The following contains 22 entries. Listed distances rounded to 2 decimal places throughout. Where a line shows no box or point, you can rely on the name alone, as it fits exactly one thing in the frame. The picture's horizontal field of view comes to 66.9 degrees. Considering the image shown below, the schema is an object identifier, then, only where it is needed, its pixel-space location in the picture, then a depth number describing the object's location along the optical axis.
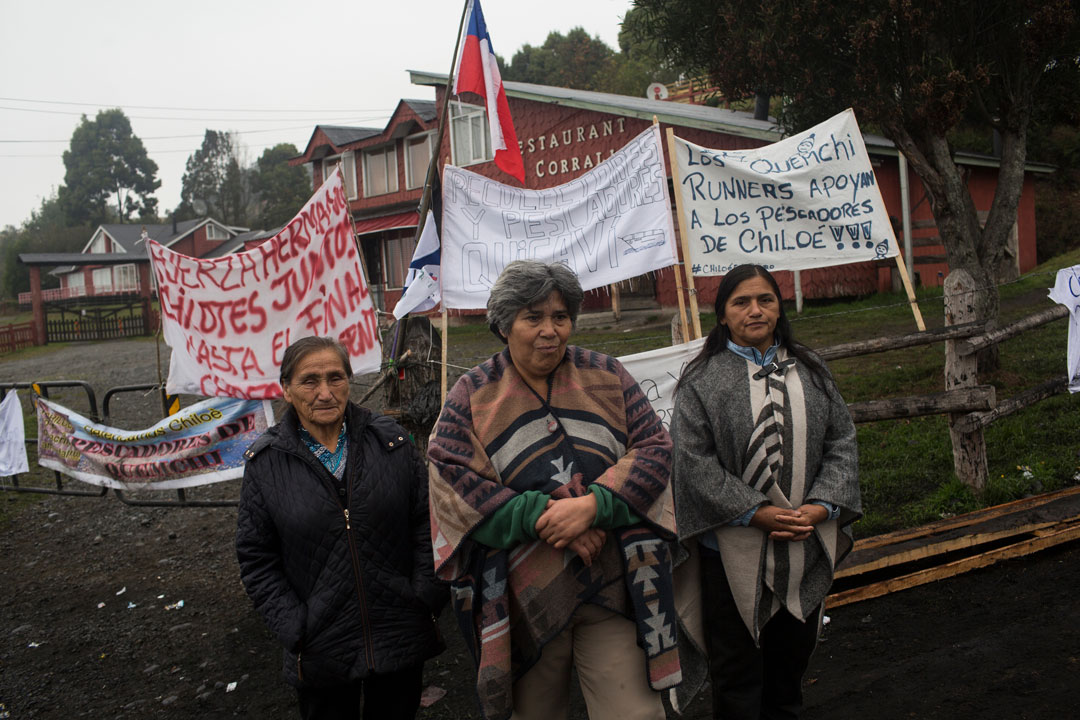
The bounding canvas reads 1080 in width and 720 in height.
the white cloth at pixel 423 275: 5.10
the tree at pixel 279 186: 60.09
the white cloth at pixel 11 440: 7.82
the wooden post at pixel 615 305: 17.06
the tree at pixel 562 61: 53.78
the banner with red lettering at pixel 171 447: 5.68
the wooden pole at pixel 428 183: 5.10
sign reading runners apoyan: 4.92
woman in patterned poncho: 2.47
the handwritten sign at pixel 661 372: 4.65
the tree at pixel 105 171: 90.94
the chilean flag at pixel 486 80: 5.20
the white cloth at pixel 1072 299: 5.46
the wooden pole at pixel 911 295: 4.84
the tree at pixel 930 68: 7.81
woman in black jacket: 2.76
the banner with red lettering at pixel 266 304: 5.09
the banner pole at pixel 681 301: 4.77
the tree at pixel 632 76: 44.34
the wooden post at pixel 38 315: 32.28
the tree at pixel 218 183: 76.92
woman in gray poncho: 2.91
